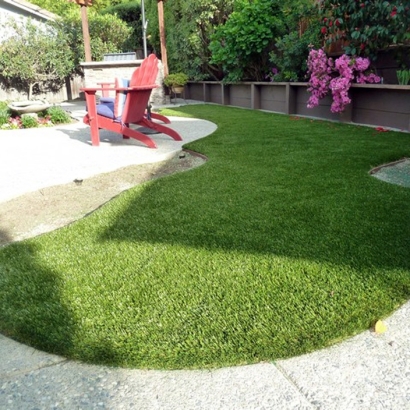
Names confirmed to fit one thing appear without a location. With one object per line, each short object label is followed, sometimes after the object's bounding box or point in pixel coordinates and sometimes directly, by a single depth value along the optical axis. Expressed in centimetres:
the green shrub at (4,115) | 813
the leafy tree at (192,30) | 1099
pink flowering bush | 646
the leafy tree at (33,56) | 1343
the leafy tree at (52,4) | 2758
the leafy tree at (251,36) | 921
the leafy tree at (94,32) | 1466
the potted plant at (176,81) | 1152
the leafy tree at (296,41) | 774
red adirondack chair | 544
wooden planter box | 618
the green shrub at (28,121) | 799
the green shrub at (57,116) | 840
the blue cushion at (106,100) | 650
